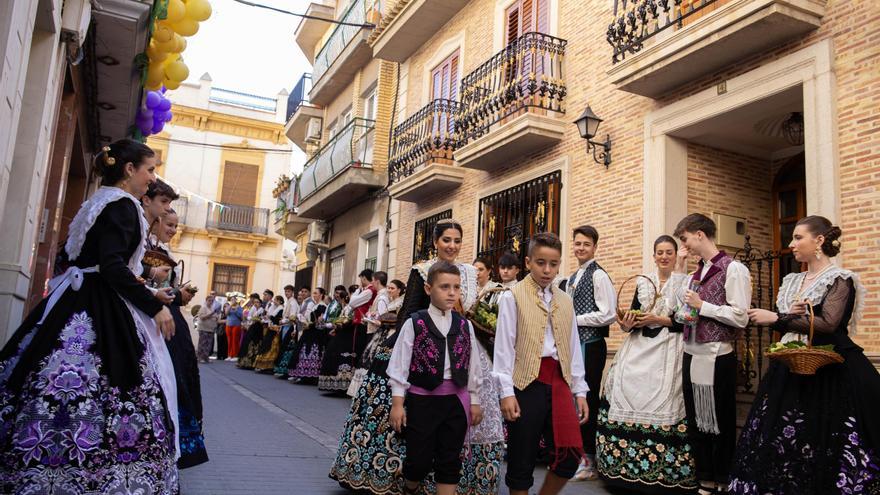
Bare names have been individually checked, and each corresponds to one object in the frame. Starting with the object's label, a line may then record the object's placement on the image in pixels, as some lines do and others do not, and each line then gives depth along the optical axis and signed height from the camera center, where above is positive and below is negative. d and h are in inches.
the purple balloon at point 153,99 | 394.4 +127.3
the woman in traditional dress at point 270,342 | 694.5 -2.0
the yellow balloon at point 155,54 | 327.6 +127.3
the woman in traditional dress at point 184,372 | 176.4 -10.0
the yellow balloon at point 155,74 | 341.1 +122.7
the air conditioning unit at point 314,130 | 943.0 +275.9
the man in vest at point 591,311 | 252.5 +17.0
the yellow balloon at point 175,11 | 309.7 +138.5
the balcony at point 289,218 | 966.4 +167.9
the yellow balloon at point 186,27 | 321.1 +136.8
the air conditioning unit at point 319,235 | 880.3 +131.6
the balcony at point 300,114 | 951.0 +301.5
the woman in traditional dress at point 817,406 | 168.7 -8.2
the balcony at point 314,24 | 965.6 +427.3
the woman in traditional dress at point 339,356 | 489.1 -8.6
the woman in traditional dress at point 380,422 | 185.3 -20.1
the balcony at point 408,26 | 581.0 +271.7
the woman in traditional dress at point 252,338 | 749.9 +0.4
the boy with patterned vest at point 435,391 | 163.5 -9.5
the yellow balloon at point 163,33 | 318.3 +132.3
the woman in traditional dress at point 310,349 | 573.0 -5.9
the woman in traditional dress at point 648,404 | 224.5 -13.5
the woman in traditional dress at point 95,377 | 129.3 -9.1
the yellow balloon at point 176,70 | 352.8 +128.3
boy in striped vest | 160.4 -3.2
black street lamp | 382.0 +121.7
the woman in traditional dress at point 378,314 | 380.2 +18.5
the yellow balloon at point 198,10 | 314.5 +141.5
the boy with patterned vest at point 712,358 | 215.8 +2.6
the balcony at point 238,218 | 1317.7 +219.0
